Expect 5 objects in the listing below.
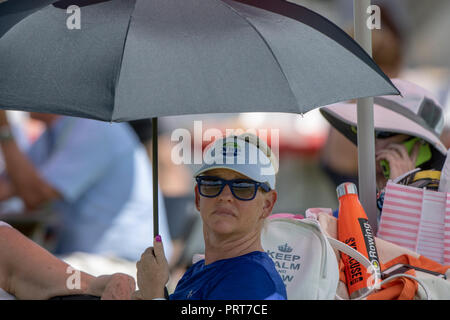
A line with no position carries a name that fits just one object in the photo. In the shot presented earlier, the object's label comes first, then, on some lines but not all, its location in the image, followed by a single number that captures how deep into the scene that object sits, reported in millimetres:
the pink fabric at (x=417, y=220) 6277
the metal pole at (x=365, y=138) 6555
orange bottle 5582
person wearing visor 4957
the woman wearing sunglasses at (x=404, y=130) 7168
